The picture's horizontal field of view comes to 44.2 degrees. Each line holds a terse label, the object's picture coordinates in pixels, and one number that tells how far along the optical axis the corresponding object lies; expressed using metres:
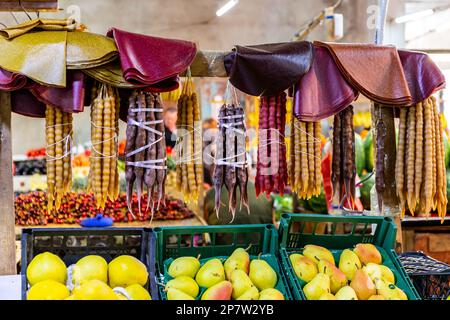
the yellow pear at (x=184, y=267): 2.05
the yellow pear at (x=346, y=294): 1.92
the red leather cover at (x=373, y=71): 2.46
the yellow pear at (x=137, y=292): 1.88
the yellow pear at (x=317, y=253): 2.18
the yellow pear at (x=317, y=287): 1.94
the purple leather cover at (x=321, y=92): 2.42
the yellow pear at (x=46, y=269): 1.92
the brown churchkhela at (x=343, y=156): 2.55
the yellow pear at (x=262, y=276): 2.04
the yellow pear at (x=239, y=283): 1.95
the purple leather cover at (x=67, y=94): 2.26
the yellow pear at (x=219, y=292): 1.88
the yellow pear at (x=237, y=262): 2.08
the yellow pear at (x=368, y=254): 2.23
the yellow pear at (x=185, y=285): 1.94
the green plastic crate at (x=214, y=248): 2.17
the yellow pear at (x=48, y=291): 1.76
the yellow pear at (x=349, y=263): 2.16
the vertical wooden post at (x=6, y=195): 2.39
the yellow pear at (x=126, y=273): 2.00
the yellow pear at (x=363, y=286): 2.01
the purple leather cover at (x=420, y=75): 2.50
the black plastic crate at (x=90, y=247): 2.08
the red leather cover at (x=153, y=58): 2.23
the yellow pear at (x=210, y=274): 2.01
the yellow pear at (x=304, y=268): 2.06
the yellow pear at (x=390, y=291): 1.98
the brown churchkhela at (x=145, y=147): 2.28
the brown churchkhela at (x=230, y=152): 2.41
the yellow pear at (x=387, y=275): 2.10
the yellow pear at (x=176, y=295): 1.86
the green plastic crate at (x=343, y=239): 2.18
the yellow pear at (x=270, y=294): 1.87
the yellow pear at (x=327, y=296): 1.86
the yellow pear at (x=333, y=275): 2.04
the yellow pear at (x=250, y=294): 1.88
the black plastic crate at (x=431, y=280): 2.35
